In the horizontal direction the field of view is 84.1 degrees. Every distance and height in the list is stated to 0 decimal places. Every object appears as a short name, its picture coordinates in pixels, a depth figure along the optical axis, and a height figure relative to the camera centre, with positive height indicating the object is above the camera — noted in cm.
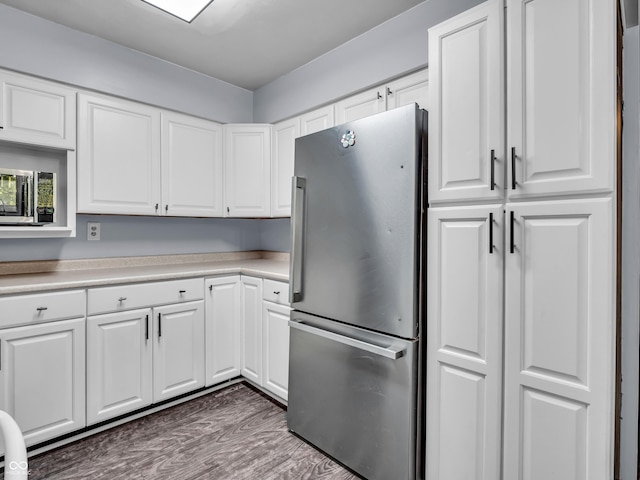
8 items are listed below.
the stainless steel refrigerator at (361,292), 152 -26
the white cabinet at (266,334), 232 -67
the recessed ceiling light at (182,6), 187 +125
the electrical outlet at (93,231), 254 +5
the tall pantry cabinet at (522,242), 111 -1
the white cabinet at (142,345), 206 -68
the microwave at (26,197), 201 +23
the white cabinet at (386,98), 205 +89
